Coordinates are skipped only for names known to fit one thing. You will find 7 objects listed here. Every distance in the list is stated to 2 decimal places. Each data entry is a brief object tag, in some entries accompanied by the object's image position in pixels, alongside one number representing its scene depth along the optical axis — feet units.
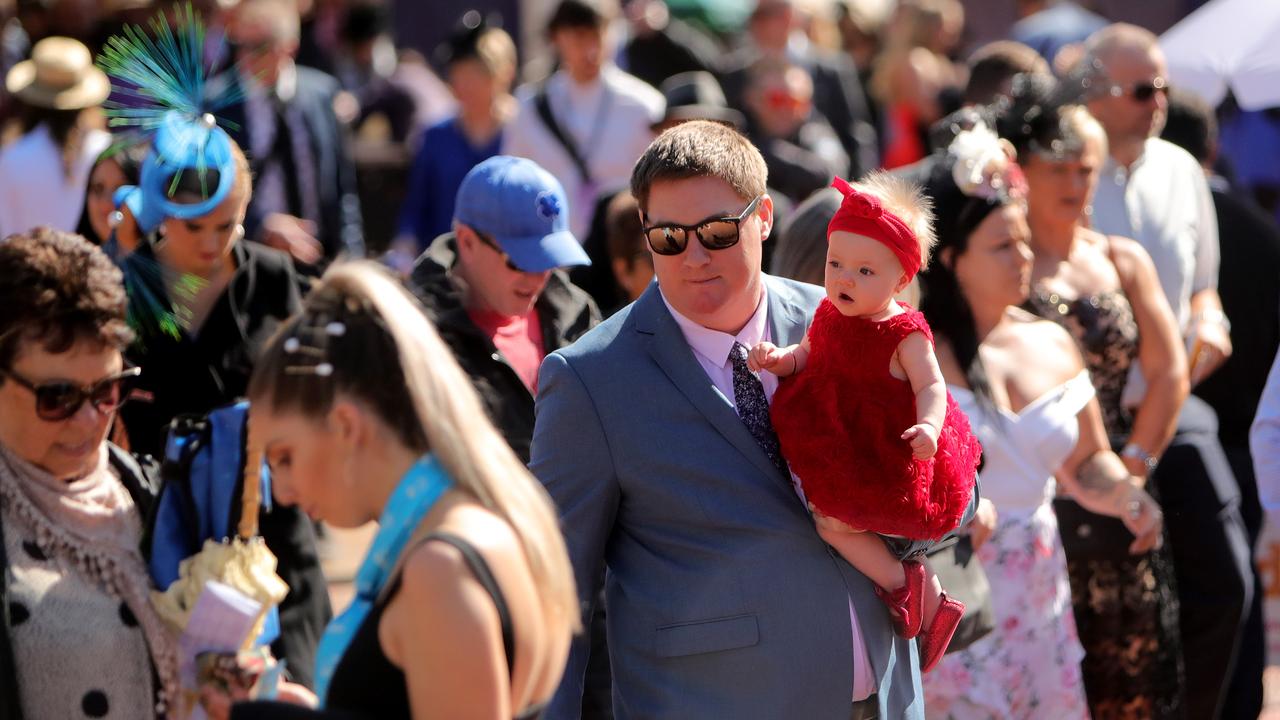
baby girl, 22.95
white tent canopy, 46.26
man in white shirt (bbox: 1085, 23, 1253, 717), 38.96
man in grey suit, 23.20
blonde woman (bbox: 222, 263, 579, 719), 17.10
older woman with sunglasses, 24.23
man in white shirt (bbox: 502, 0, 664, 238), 55.42
